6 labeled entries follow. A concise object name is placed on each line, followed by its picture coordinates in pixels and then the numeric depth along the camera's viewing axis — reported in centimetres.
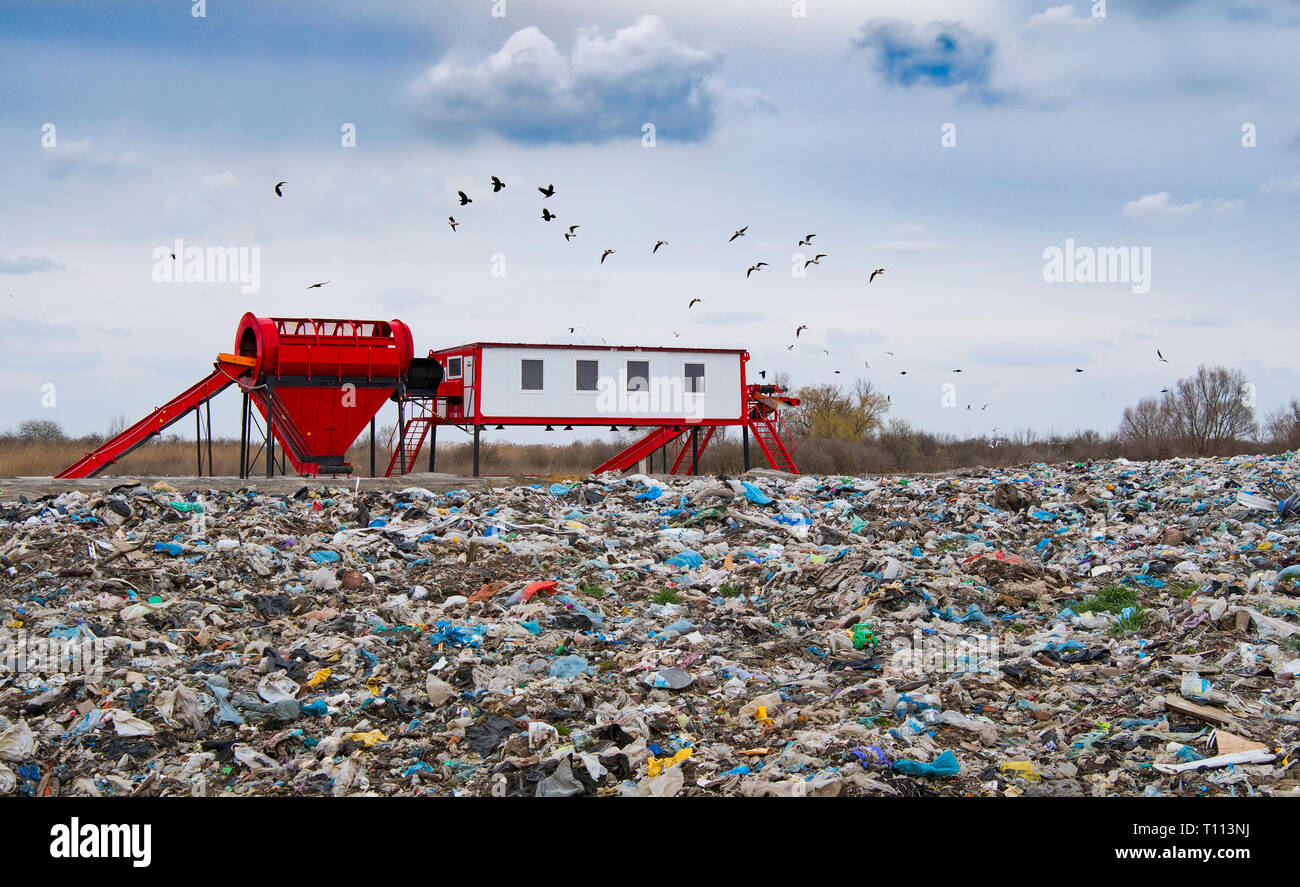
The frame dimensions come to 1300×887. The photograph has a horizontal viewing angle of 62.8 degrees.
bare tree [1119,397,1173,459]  3281
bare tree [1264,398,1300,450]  3097
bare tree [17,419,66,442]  3475
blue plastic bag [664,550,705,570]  1111
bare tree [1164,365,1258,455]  3925
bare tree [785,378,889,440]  3894
